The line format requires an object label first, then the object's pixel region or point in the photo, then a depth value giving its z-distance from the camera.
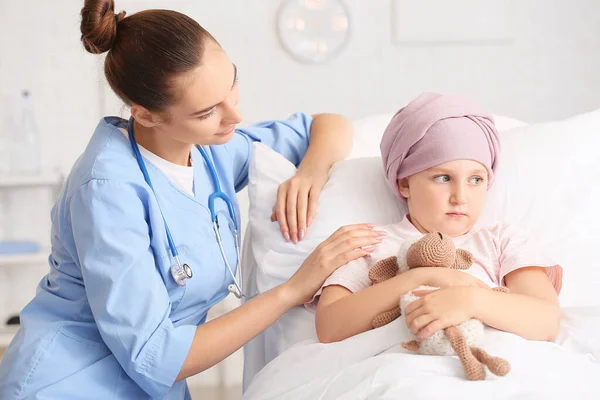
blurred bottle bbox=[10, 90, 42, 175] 3.07
